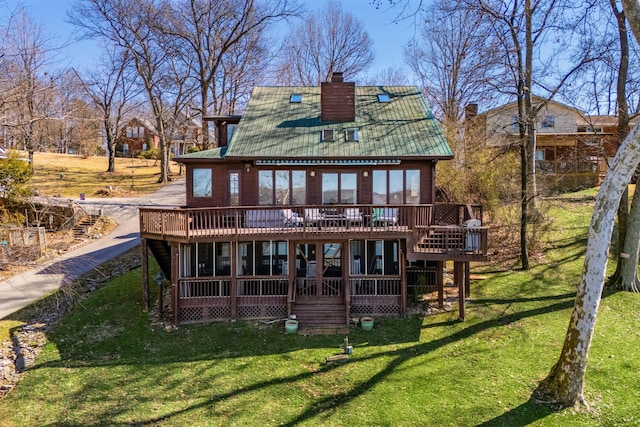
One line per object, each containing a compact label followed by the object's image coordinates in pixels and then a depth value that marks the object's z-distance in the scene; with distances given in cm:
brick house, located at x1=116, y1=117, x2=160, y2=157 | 5788
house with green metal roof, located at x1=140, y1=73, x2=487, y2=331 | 1335
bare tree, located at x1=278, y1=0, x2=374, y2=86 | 3884
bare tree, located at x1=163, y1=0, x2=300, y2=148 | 3055
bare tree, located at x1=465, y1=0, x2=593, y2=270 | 1488
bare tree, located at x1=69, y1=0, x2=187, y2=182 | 3064
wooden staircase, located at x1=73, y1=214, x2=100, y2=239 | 2387
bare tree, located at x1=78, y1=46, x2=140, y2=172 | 4001
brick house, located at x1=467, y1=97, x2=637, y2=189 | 2884
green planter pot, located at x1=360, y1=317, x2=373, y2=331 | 1302
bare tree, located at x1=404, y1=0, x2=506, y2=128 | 2846
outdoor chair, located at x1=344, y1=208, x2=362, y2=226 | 1350
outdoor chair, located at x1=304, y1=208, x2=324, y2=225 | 1363
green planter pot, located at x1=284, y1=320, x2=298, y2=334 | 1291
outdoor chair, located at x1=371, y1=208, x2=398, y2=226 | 1367
